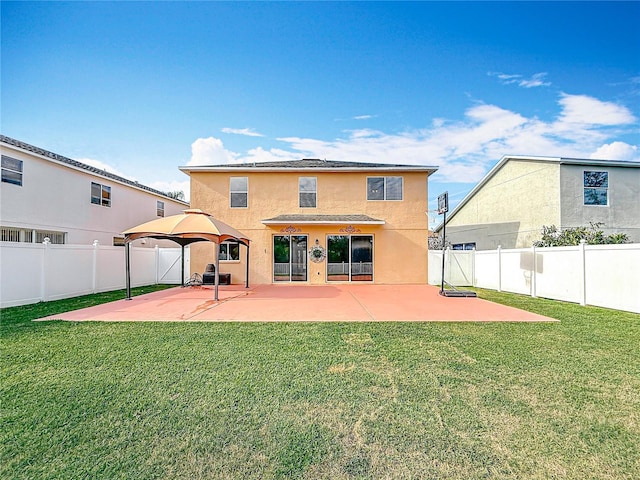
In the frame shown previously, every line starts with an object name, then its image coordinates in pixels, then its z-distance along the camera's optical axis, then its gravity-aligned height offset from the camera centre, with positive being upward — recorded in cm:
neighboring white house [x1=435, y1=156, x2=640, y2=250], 1588 +229
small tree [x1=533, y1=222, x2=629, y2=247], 1265 +10
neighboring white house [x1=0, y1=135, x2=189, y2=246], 1345 +215
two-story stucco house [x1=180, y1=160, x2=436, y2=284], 1625 +125
